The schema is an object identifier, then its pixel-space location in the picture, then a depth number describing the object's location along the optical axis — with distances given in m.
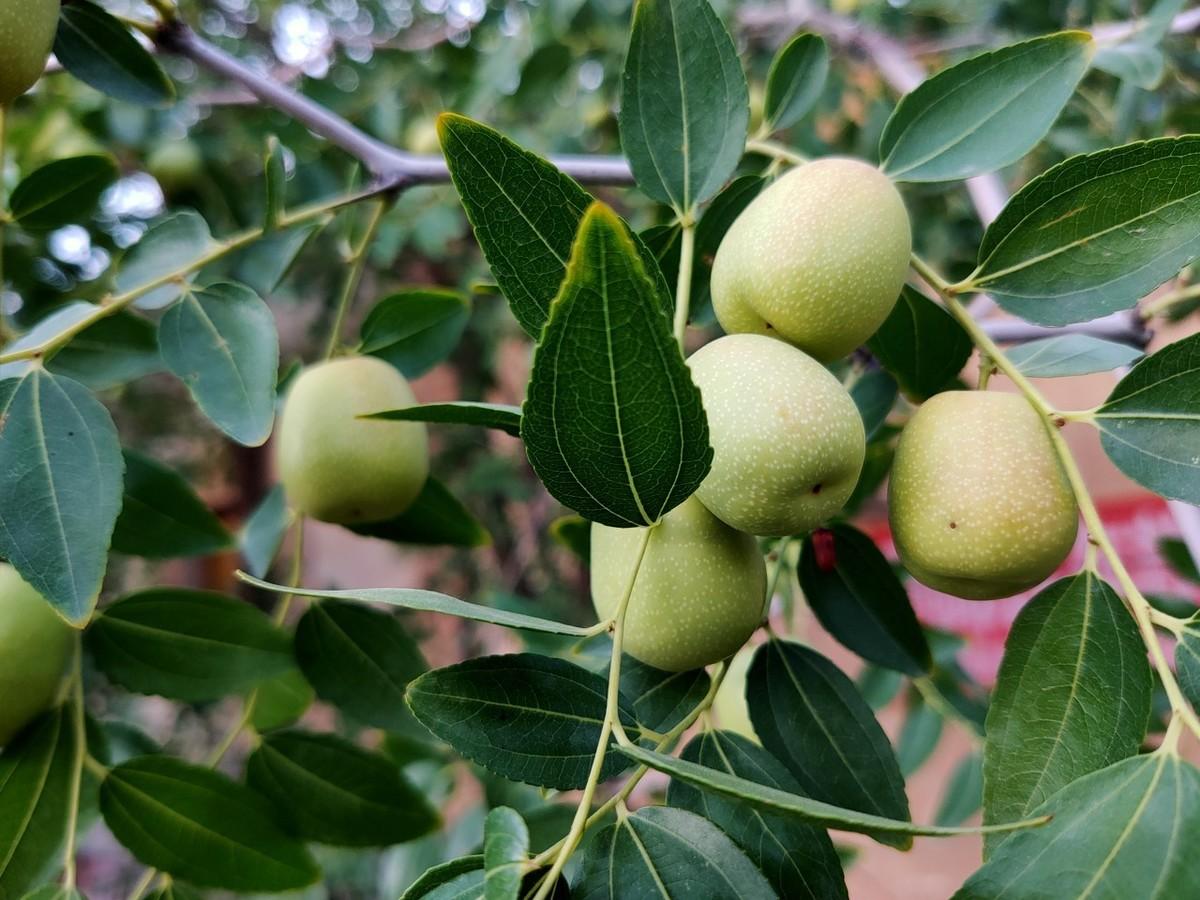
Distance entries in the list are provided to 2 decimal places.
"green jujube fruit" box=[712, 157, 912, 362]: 0.14
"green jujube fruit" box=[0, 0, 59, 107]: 0.15
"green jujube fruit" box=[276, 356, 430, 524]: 0.23
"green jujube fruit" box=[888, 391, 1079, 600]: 0.14
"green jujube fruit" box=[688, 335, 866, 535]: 0.13
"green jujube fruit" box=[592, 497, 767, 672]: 0.14
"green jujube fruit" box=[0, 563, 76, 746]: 0.18
